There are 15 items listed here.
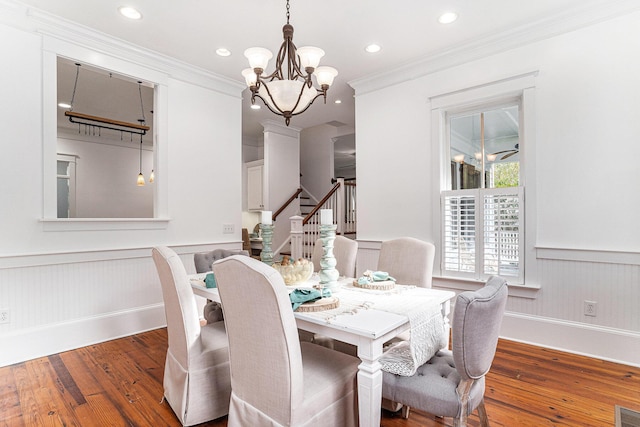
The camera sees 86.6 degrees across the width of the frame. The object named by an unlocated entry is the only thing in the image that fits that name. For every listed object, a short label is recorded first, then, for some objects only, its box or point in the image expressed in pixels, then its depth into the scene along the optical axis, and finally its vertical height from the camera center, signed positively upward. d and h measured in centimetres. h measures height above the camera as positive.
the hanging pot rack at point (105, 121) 488 +154
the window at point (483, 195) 325 +19
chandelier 226 +96
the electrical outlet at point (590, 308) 283 -79
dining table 149 -50
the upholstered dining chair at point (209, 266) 279 -44
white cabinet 683 +55
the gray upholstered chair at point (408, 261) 259 -37
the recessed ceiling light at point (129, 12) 282 +173
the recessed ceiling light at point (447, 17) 290 +171
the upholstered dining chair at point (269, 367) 134 -65
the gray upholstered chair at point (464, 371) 138 -67
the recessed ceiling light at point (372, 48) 344 +172
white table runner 162 -52
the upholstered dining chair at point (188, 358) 179 -80
